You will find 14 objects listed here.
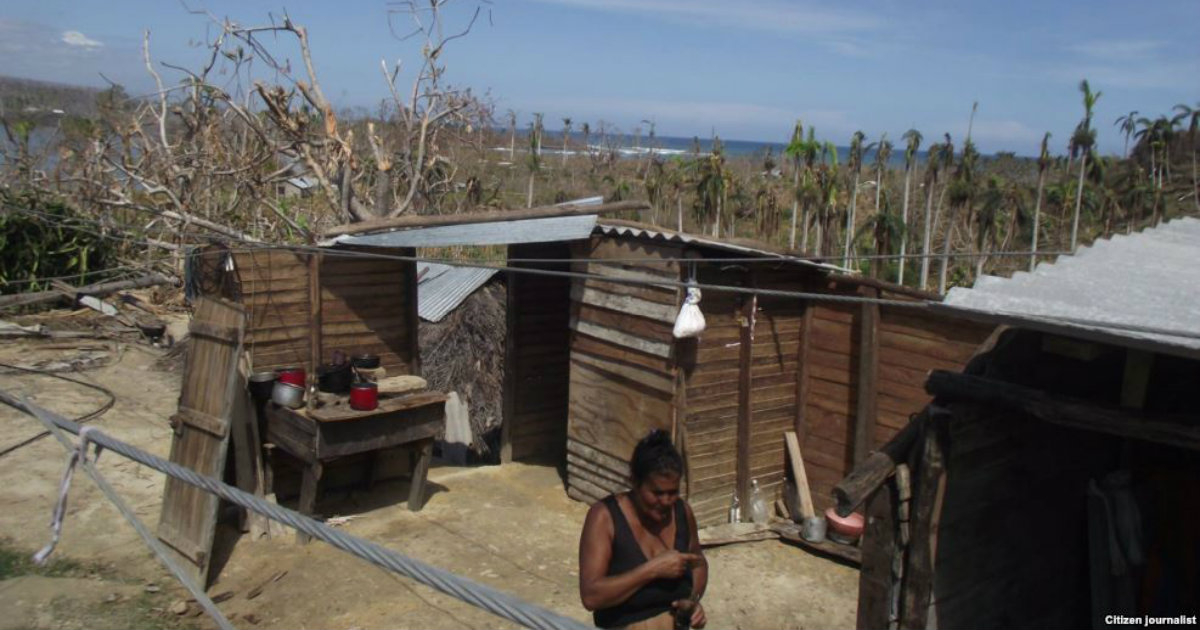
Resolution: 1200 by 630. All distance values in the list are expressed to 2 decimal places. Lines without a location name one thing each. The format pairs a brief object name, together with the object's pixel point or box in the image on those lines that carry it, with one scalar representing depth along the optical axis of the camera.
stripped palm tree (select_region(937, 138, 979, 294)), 24.52
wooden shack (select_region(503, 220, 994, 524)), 7.07
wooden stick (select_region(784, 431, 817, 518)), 7.67
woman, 3.03
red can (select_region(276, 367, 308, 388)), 7.36
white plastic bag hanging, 7.09
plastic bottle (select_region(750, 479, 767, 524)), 7.82
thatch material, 10.95
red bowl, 7.35
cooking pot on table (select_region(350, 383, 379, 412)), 7.21
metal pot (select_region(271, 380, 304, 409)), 7.26
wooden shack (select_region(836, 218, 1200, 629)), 3.32
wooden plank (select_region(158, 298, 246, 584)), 6.43
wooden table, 7.07
